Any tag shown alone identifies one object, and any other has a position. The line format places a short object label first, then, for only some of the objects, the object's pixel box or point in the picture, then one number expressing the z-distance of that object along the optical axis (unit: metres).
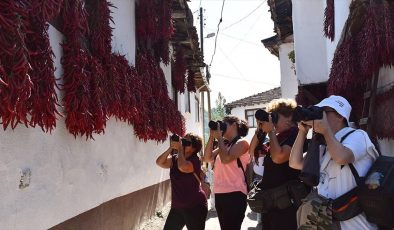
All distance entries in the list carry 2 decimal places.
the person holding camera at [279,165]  3.66
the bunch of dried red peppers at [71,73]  2.78
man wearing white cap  2.68
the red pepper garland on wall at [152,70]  6.89
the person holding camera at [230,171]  4.61
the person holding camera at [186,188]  4.79
